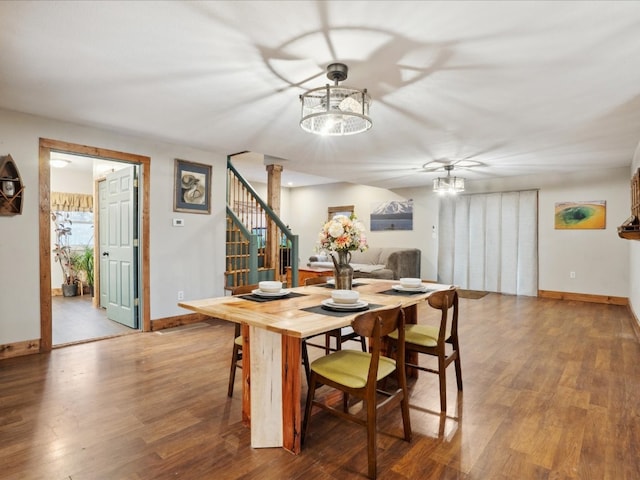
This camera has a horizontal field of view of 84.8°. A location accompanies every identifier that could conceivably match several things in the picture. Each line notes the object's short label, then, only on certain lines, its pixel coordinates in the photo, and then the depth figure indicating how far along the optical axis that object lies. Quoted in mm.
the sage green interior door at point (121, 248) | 4270
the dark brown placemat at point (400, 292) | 2615
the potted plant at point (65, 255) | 6652
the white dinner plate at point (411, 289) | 2664
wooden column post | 5566
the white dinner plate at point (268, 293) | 2404
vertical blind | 6738
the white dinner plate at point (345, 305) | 2026
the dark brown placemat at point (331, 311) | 1928
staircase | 5066
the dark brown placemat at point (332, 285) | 2959
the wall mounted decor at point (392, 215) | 8297
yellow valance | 6664
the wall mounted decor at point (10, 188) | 3197
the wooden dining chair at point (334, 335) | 2717
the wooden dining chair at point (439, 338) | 2274
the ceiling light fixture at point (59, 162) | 5631
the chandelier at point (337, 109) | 2262
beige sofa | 7180
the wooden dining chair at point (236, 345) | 2486
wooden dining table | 1851
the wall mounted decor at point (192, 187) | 4488
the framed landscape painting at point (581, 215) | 6051
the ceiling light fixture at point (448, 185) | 5492
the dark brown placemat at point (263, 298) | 2322
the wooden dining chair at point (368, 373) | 1683
